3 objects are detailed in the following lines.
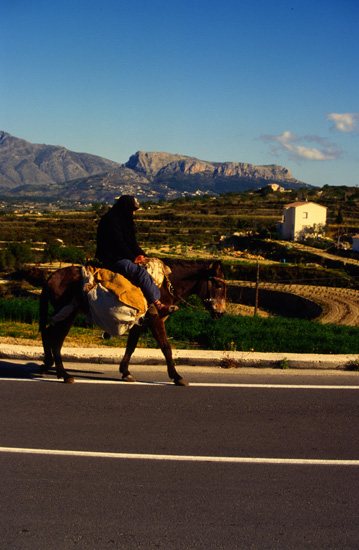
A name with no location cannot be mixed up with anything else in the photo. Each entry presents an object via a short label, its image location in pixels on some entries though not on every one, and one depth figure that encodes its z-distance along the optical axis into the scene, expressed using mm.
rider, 7082
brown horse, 7168
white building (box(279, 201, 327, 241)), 77188
